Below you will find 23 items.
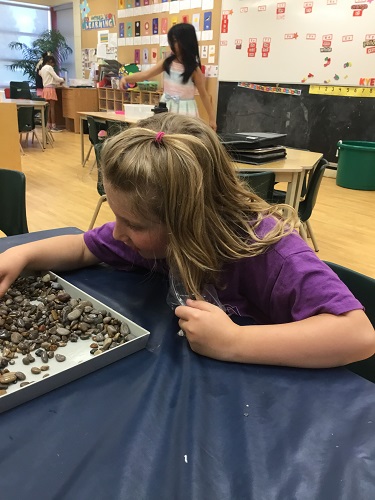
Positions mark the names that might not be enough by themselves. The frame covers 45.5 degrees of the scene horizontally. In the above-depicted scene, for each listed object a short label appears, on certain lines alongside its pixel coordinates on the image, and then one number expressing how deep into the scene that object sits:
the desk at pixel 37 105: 6.04
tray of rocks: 0.64
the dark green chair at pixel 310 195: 2.54
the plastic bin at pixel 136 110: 4.51
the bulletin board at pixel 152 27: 6.20
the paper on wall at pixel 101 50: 8.41
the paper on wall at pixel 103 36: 8.27
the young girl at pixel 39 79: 8.24
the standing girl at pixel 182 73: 3.37
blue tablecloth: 0.50
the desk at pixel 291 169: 2.23
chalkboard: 4.87
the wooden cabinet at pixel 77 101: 8.19
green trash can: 4.53
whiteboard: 4.64
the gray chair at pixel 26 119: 5.88
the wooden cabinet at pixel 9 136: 3.96
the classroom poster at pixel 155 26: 7.16
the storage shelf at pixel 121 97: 7.11
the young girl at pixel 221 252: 0.73
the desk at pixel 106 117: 4.19
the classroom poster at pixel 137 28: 7.52
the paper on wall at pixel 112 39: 8.13
